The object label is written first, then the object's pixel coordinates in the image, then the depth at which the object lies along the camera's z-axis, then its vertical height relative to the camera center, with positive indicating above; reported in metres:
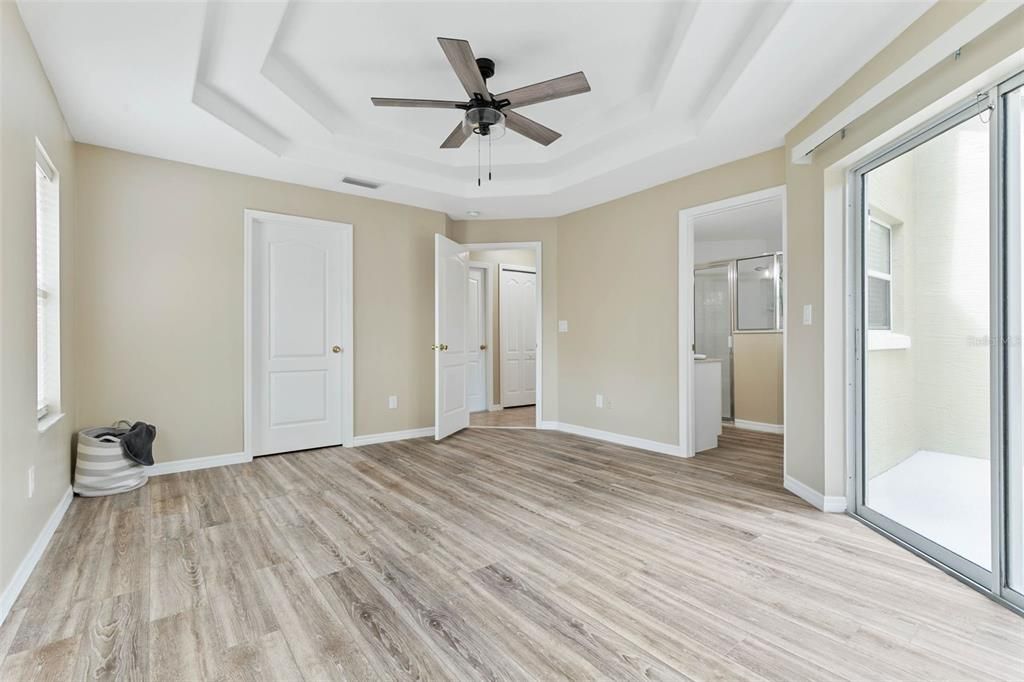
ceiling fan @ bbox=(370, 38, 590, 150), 2.23 +1.30
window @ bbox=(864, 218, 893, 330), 2.51 +0.36
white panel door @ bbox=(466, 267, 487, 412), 6.58 -0.03
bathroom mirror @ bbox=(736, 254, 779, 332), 5.45 +0.54
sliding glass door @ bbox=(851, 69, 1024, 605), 1.81 -0.01
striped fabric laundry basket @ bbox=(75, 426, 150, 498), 3.00 -0.82
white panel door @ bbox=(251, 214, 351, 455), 4.06 +0.07
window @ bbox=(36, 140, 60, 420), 2.66 +0.29
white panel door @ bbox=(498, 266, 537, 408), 6.89 +0.07
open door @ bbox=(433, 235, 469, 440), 4.58 +0.04
